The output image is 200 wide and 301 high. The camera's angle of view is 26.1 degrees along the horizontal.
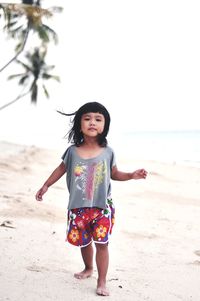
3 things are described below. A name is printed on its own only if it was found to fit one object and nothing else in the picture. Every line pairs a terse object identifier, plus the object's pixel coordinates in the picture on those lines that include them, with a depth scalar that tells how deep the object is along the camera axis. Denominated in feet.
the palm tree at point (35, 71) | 112.16
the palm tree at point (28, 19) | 62.94
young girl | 10.11
